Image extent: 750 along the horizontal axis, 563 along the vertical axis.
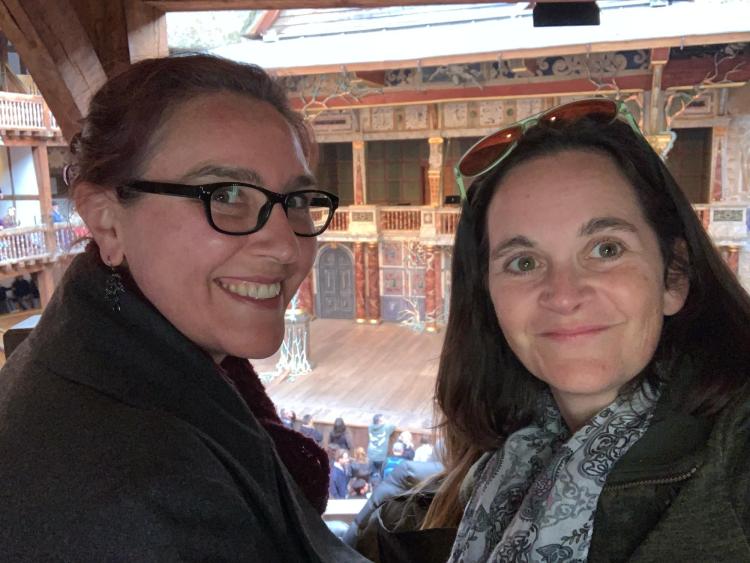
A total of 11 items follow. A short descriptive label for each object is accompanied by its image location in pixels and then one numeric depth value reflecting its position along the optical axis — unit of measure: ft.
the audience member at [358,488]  18.40
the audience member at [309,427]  24.12
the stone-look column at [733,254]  28.19
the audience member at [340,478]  17.83
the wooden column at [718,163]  28.63
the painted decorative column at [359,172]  34.86
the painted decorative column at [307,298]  36.86
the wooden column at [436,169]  32.55
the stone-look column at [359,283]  36.24
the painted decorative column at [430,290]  34.45
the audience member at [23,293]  35.32
